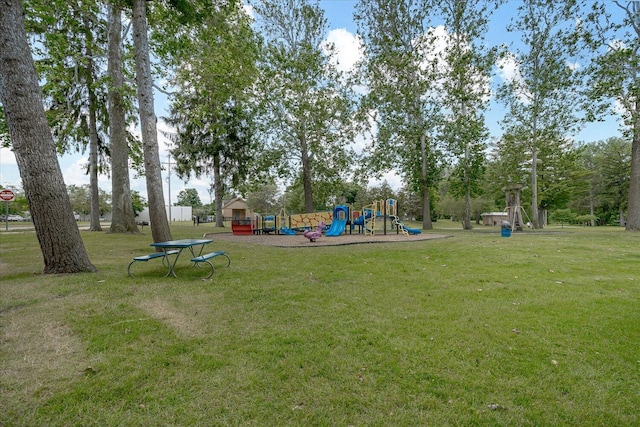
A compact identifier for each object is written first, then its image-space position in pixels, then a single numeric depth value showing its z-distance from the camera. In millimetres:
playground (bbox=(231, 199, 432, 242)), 16078
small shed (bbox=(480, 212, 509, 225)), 49609
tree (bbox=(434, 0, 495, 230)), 20109
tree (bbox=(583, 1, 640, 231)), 14773
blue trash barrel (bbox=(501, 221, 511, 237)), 14523
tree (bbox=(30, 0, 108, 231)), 10977
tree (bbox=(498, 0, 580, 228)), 18359
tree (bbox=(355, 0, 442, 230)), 21078
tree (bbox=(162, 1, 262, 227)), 11227
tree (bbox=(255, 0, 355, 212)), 20156
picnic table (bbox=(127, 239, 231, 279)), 5575
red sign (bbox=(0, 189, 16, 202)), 17938
